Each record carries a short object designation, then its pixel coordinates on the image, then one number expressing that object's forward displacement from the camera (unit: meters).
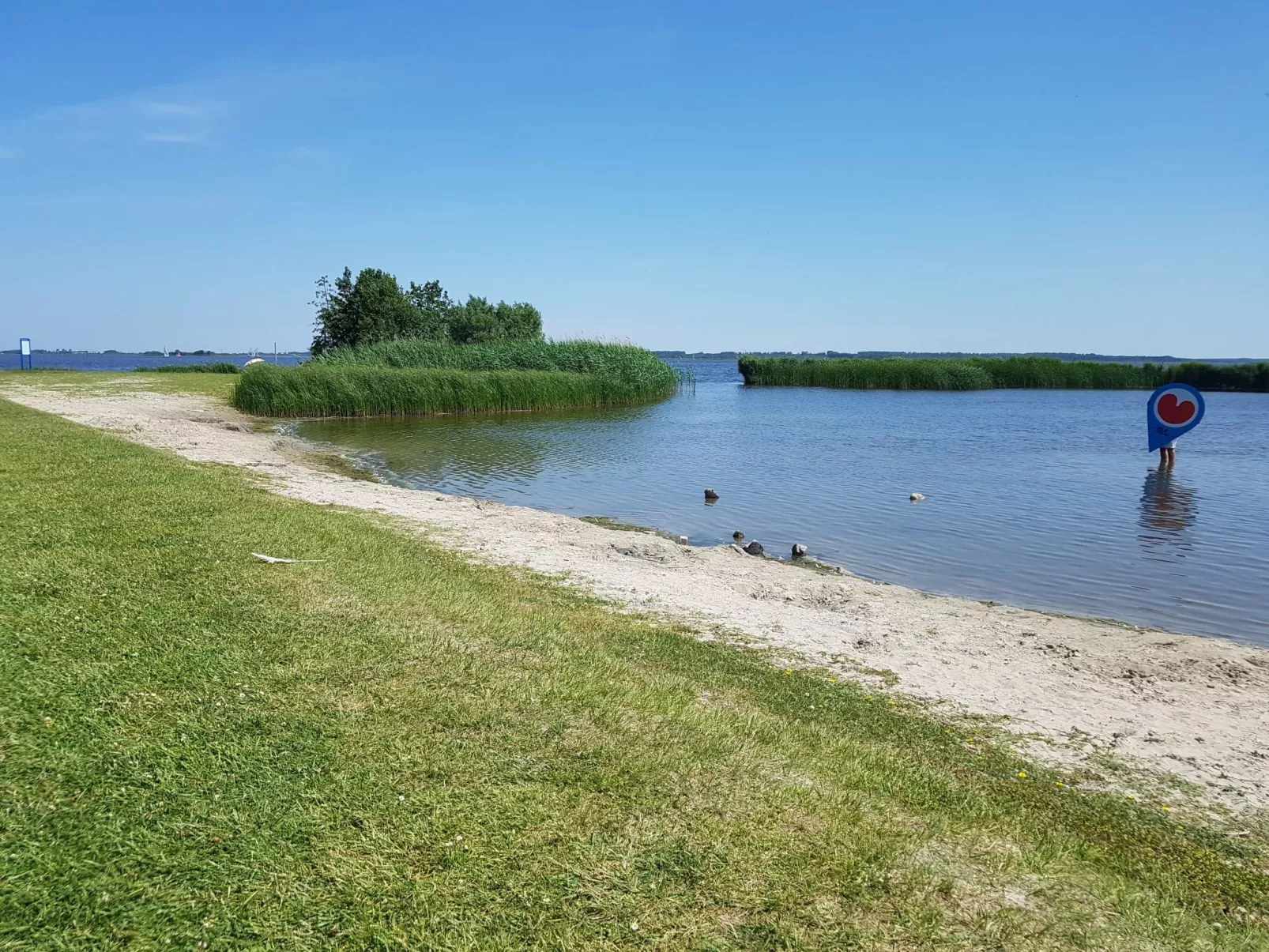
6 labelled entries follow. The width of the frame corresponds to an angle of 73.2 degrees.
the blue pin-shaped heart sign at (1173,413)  25.75
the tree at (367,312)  55.03
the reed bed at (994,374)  70.94
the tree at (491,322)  62.62
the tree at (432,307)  60.00
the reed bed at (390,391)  33.59
